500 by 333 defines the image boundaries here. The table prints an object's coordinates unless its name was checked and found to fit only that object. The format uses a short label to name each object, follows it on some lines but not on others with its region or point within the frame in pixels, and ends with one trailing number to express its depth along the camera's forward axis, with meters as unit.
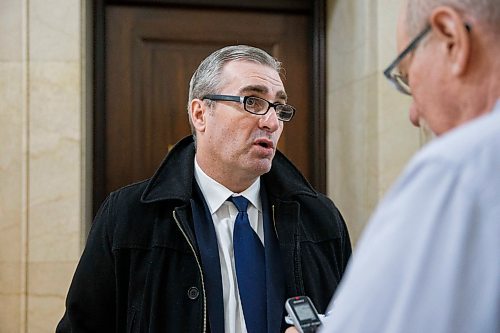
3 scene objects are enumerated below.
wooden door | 2.70
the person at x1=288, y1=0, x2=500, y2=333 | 0.47
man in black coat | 1.41
